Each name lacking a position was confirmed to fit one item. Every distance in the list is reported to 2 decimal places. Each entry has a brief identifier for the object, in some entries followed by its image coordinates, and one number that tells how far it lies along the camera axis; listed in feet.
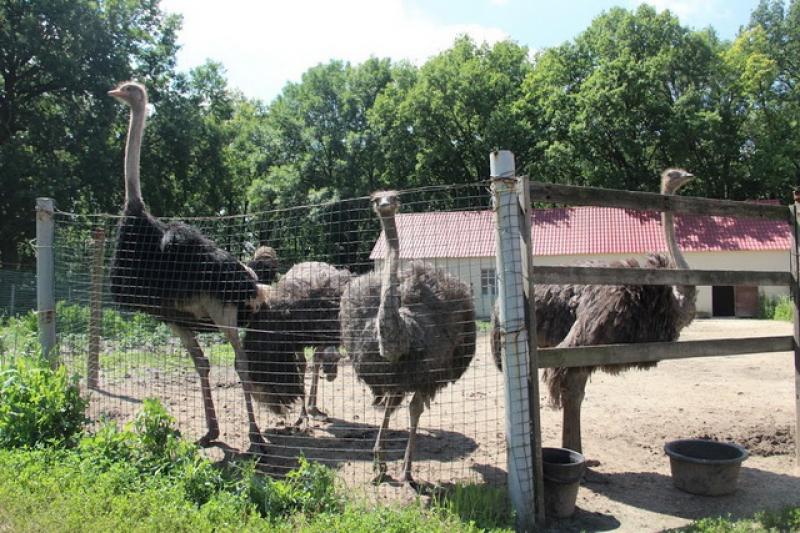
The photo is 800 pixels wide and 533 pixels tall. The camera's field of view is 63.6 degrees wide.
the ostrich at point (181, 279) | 17.92
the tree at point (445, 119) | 106.52
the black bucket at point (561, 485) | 13.80
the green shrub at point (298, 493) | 13.33
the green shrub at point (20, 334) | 25.29
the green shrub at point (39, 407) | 16.62
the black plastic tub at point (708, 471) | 15.07
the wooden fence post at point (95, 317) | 21.44
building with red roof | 79.10
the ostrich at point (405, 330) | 14.93
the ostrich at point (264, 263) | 22.43
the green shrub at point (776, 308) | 70.28
